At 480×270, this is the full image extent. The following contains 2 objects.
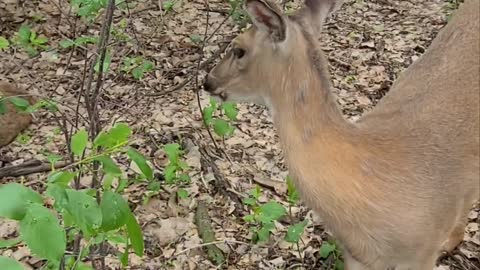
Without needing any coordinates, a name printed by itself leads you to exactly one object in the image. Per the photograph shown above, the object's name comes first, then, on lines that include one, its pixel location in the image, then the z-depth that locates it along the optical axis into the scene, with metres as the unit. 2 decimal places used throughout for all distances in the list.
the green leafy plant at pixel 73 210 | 1.83
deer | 3.32
